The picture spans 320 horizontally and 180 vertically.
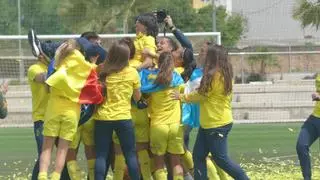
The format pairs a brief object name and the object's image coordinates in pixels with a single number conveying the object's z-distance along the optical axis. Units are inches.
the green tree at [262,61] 1240.3
